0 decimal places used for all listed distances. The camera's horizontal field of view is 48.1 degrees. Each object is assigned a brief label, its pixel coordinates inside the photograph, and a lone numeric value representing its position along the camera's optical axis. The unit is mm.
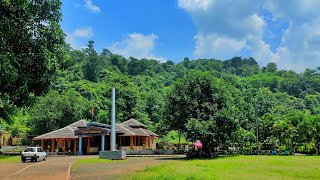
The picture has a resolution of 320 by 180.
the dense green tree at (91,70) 105875
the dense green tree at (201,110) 35122
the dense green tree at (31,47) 9688
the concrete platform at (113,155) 35062
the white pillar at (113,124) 36969
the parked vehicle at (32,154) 32812
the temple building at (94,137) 47469
